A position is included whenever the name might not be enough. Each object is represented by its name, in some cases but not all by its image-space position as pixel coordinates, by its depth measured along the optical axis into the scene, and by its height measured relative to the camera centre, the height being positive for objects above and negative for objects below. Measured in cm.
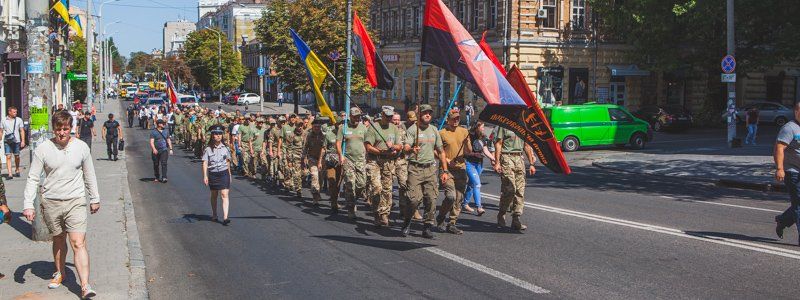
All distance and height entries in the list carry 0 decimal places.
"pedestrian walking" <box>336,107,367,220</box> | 1311 -69
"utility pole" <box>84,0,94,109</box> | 5203 +364
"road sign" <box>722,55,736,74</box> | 2691 +168
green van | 3027 -47
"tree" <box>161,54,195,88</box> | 10331 +514
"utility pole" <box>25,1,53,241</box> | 1473 +92
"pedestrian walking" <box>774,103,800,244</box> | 1001 -58
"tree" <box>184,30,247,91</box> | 8319 +510
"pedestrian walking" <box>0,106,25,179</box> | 1876 -57
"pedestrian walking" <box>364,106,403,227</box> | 1177 -62
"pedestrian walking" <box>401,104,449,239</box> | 1091 -67
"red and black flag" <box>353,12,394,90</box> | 1525 +85
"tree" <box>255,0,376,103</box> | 4584 +446
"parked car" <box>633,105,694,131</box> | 3925 -14
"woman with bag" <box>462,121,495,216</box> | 1334 -85
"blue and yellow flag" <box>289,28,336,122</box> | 1495 +79
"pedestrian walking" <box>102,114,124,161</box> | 2597 -83
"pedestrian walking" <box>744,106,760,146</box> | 3045 -31
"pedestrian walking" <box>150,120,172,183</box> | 2022 -91
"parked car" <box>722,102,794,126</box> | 4194 +10
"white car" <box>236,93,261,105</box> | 7888 +116
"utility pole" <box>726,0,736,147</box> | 2791 +65
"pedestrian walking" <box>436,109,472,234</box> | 1137 -73
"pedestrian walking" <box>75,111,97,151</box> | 2441 -61
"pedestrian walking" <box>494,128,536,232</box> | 1138 -82
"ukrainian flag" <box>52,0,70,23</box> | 2790 +344
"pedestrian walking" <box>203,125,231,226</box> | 1275 -88
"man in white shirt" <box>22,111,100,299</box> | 773 -75
